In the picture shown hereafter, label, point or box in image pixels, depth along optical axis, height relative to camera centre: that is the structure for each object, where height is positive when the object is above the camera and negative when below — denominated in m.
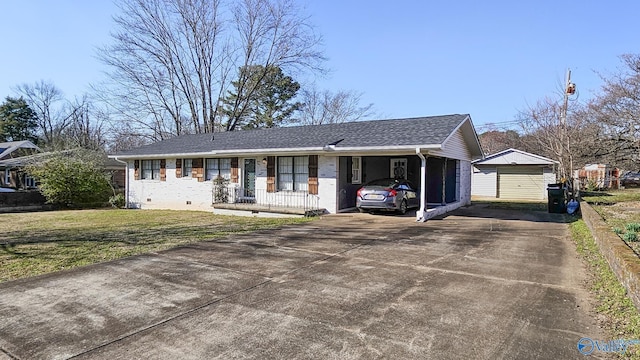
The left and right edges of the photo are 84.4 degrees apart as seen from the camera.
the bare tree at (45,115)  43.75 +7.91
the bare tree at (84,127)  38.79 +5.79
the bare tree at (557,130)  18.30 +2.90
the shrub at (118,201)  19.55 -1.33
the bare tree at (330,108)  34.91 +6.93
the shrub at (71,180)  18.58 -0.16
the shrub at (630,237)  6.43 -1.10
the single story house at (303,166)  12.03 +0.49
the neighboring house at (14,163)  26.38 +1.00
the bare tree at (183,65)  25.58 +8.72
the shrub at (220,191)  15.20 -0.60
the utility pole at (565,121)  18.05 +3.07
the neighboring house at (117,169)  26.76 +0.62
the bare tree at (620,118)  15.21 +2.65
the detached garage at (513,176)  22.67 +0.09
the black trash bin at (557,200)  13.52 -0.88
